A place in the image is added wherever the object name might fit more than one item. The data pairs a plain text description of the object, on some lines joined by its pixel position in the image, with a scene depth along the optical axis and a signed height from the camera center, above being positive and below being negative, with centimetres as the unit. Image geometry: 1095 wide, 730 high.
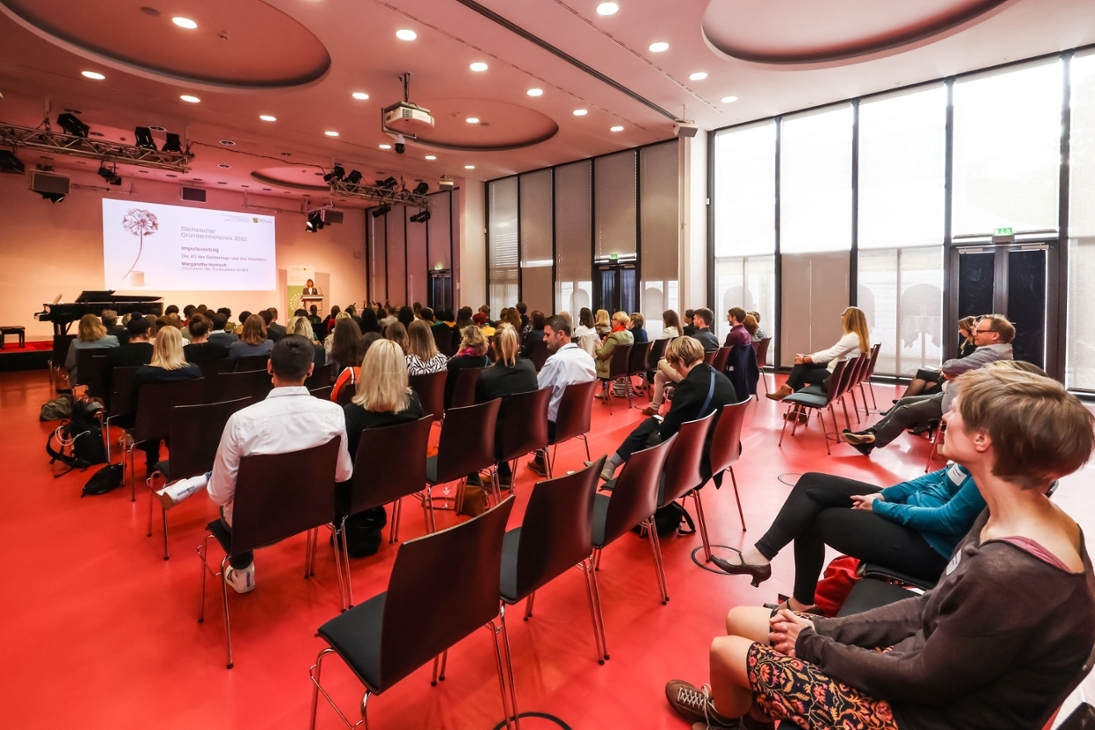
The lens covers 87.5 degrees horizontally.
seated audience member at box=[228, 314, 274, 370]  615 -3
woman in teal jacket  216 -80
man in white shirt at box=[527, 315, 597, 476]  478 -31
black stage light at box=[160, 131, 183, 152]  973 +335
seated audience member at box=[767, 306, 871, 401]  625 -22
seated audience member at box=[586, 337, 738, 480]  360 -39
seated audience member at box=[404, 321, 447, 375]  519 -12
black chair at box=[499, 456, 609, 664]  214 -80
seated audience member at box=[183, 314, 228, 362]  640 -7
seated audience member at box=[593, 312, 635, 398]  749 -16
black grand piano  1062 +69
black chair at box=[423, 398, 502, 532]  350 -69
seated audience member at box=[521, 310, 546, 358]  788 +2
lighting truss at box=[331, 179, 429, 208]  1297 +347
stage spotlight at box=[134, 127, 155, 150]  934 +336
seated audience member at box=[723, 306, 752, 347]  696 -2
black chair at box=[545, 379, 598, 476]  446 -61
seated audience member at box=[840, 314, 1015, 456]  457 -65
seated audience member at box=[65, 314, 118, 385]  662 +6
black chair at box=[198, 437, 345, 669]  249 -73
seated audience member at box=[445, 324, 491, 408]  554 -18
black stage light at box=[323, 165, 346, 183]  1232 +358
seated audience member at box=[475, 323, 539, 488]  445 -29
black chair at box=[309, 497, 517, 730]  165 -86
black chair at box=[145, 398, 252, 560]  346 -60
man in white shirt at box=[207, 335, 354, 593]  264 -42
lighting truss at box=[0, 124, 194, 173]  879 +320
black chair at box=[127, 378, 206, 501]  414 -48
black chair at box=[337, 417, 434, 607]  297 -70
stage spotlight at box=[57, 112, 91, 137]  876 +337
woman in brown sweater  123 -65
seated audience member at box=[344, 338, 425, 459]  328 -31
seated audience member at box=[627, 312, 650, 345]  841 +9
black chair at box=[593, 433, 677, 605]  252 -77
